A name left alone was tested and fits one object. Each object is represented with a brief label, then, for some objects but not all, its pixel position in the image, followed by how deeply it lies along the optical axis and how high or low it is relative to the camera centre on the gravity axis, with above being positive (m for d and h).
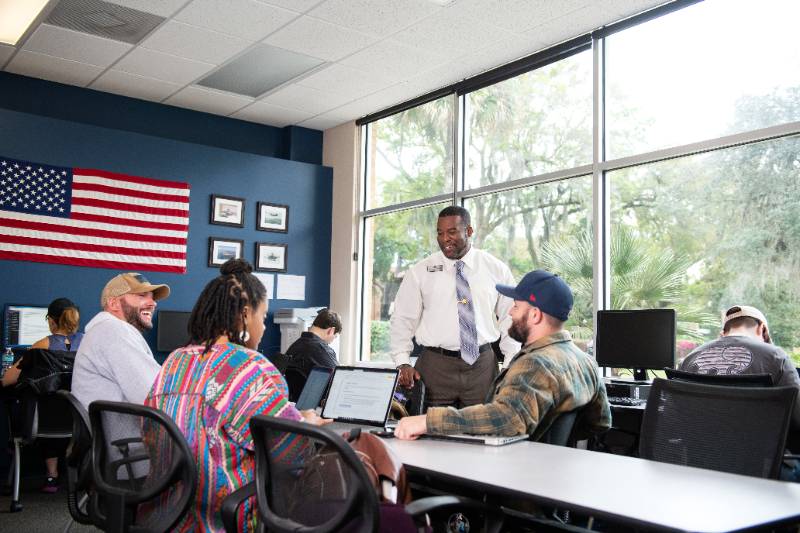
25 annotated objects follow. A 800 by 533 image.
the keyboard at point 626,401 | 4.25 -0.51
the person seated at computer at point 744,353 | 3.53 -0.20
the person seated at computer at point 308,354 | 4.71 -0.32
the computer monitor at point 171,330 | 6.60 -0.27
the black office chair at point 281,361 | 5.27 -0.41
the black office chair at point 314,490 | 1.51 -0.39
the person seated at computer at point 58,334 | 5.26 -0.26
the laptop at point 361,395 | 2.91 -0.35
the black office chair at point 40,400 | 4.54 -0.61
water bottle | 5.70 -0.46
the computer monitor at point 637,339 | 4.46 -0.18
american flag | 5.99 +0.65
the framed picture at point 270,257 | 7.26 +0.42
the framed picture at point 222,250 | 6.99 +0.46
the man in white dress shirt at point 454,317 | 3.83 -0.06
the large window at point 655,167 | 4.36 +0.93
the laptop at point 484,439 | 2.29 -0.40
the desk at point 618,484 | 1.51 -0.40
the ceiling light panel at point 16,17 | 5.07 +1.89
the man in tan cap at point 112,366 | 2.86 -0.25
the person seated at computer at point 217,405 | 1.98 -0.27
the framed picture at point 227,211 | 7.02 +0.81
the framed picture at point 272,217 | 7.29 +0.79
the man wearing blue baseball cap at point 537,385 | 2.30 -0.23
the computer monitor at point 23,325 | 5.85 -0.22
